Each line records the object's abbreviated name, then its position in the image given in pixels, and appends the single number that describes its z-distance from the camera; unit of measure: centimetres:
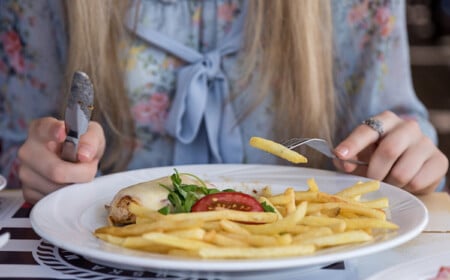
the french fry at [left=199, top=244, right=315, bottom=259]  63
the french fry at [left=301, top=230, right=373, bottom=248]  65
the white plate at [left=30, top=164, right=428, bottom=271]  63
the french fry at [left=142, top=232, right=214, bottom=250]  64
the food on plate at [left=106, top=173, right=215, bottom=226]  72
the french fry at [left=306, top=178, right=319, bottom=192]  76
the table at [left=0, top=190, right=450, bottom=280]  68
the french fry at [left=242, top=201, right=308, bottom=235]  67
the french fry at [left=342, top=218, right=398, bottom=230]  69
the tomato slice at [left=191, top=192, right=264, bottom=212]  70
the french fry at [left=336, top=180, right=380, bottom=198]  77
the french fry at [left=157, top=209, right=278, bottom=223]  67
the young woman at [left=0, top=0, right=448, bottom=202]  105
